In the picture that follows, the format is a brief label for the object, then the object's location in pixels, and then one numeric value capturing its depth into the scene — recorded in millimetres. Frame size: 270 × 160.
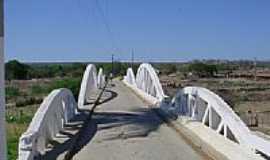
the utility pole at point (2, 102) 3283
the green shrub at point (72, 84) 39102
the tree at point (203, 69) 96921
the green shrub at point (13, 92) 49450
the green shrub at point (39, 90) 50459
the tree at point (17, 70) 81343
